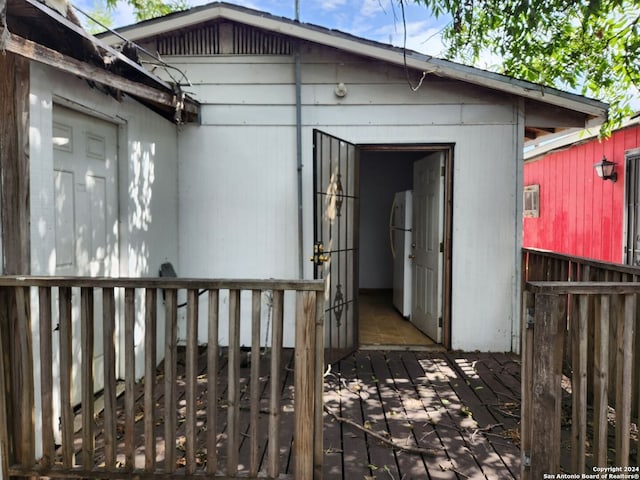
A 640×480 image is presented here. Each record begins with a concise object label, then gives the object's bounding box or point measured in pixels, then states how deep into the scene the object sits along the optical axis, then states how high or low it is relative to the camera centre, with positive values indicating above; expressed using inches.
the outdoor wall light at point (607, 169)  220.2 +34.3
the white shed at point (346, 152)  162.9 +32.1
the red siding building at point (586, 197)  213.0 +22.1
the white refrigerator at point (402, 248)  212.4 -8.5
